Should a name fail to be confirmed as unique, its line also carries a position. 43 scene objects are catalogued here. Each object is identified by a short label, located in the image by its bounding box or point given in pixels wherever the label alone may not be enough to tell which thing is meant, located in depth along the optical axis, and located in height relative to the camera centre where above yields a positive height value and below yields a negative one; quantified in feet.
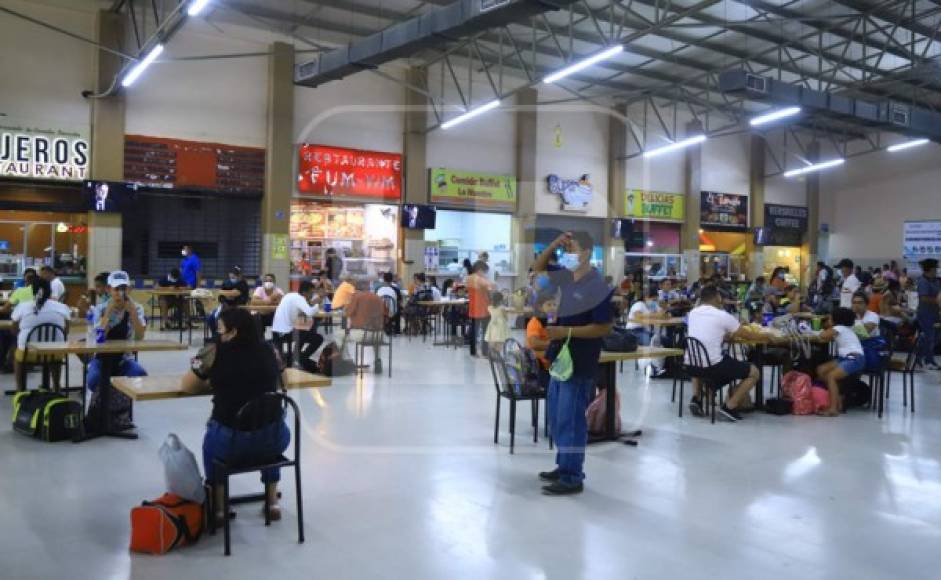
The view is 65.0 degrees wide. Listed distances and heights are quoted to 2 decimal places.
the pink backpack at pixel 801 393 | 22.20 -3.24
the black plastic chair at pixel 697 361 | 20.56 -2.16
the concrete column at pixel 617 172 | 61.77 +9.26
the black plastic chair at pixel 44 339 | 19.99 -2.03
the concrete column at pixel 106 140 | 41.78 +7.27
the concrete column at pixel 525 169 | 56.85 +8.51
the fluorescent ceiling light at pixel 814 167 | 61.67 +10.43
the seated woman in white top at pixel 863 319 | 22.95 -0.97
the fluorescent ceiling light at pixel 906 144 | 57.16 +11.27
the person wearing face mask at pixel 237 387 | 11.03 -1.75
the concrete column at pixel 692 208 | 66.39 +6.77
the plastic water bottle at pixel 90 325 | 18.59 -1.71
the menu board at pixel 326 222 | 49.55 +3.51
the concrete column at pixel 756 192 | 70.90 +9.00
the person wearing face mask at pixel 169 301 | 40.57 -1.77
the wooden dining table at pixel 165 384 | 12.44 -2.07
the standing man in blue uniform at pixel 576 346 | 13.65 -1.23
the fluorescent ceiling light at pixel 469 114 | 44.21 +10.21
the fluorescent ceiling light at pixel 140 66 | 33.63 +9.95
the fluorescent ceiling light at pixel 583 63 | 34.42 +10.68
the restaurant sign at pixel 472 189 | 53.93 +6.59
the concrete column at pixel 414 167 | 51.96 +7.69
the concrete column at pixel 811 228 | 74.33 +5.97
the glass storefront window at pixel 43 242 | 40.81 +1.33
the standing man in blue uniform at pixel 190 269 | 41.78 +0.01
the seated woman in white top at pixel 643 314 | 29.07 -1.25
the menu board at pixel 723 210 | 68.18 +6.95
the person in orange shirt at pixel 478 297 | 32.12 -0.86
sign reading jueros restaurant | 39.68 +6.12
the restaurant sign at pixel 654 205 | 63.16 +6.73
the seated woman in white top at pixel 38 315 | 20.46 -1.39
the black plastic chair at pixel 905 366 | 22.92 -2.46
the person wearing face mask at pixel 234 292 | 30.68 -0.94
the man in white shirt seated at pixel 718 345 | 20.54 -1.70
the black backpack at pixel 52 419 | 16.70 -3.49
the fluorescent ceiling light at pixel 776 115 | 42.91 +10.09
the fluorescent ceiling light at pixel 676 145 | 52.49 +10.22
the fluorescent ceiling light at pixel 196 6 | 27.14 +9.79
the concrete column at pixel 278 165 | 46.62 +6.82
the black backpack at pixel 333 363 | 26.91 -3.37
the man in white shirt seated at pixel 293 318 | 25.94 -1.64
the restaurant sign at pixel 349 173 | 48.52 +6.82
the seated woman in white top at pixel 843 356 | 22.12 -2.06
